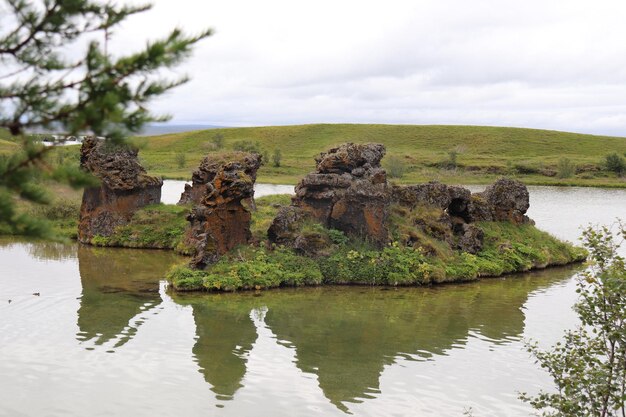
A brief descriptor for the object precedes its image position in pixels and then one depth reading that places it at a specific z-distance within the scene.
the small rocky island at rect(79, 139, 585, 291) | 32.06
